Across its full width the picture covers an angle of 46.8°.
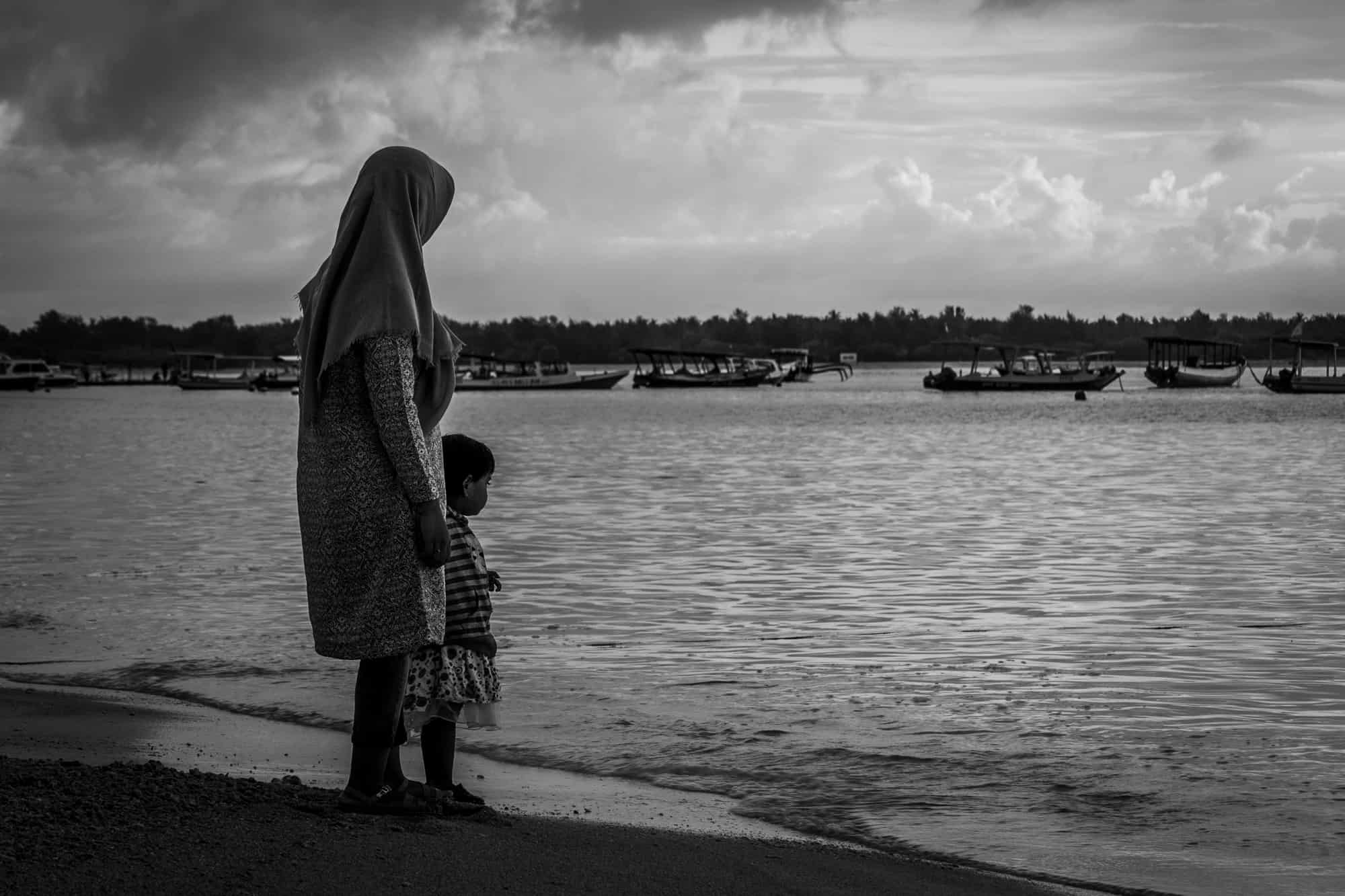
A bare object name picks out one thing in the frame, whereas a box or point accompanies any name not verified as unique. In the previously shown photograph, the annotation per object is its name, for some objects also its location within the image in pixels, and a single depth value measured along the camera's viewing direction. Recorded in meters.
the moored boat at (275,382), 139.75
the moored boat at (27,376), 131.88
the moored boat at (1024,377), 110.50
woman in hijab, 4.64
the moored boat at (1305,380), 95.88
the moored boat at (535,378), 129.62
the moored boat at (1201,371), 114.94
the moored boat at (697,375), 127.12
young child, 5.16
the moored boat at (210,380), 151.50
